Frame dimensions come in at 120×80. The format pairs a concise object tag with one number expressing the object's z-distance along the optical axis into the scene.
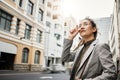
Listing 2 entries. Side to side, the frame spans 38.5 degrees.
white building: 35.22
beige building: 16.75
